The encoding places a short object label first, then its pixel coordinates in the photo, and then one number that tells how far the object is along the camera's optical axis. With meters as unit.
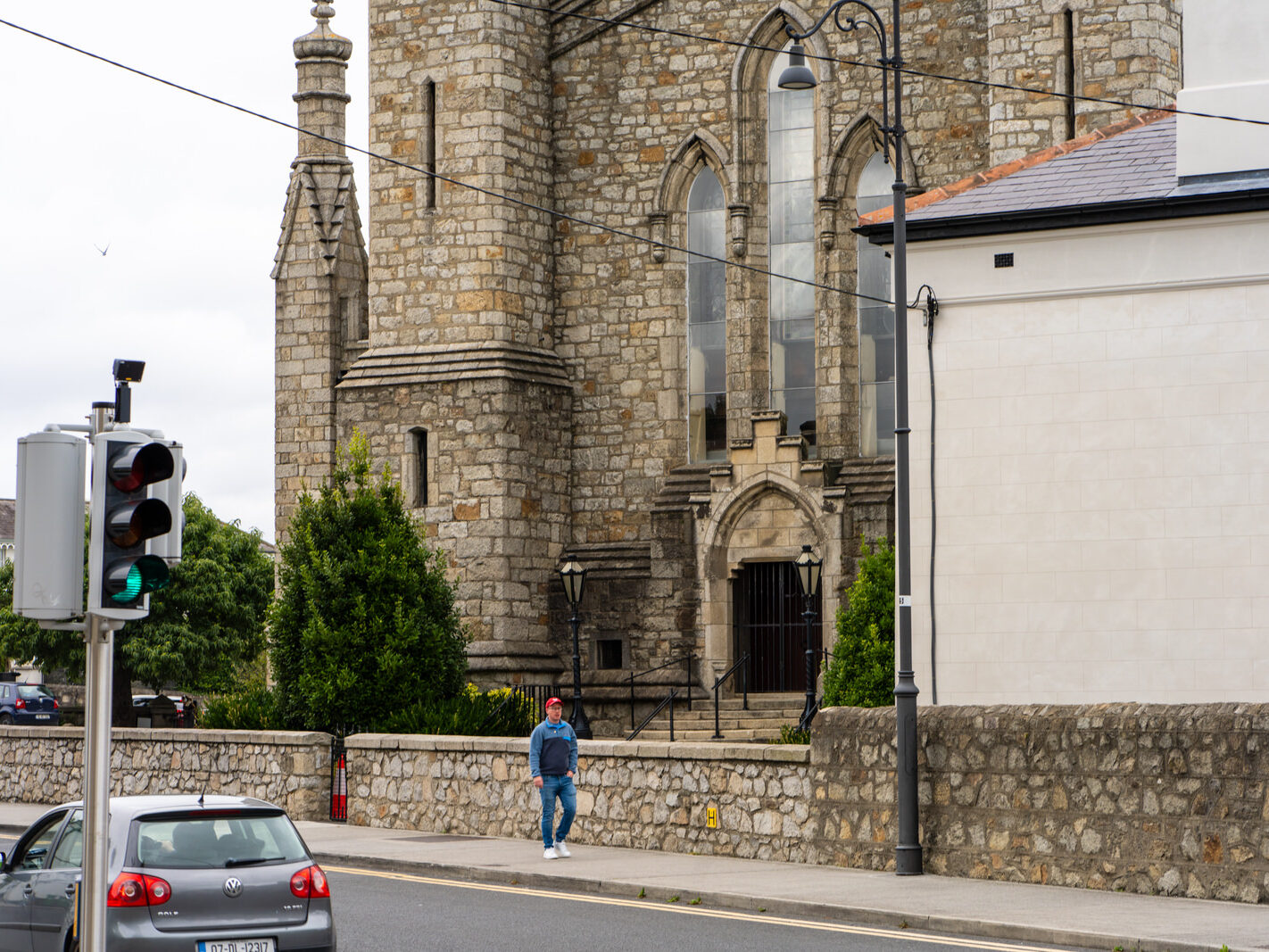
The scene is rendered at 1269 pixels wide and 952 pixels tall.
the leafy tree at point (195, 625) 56.31
